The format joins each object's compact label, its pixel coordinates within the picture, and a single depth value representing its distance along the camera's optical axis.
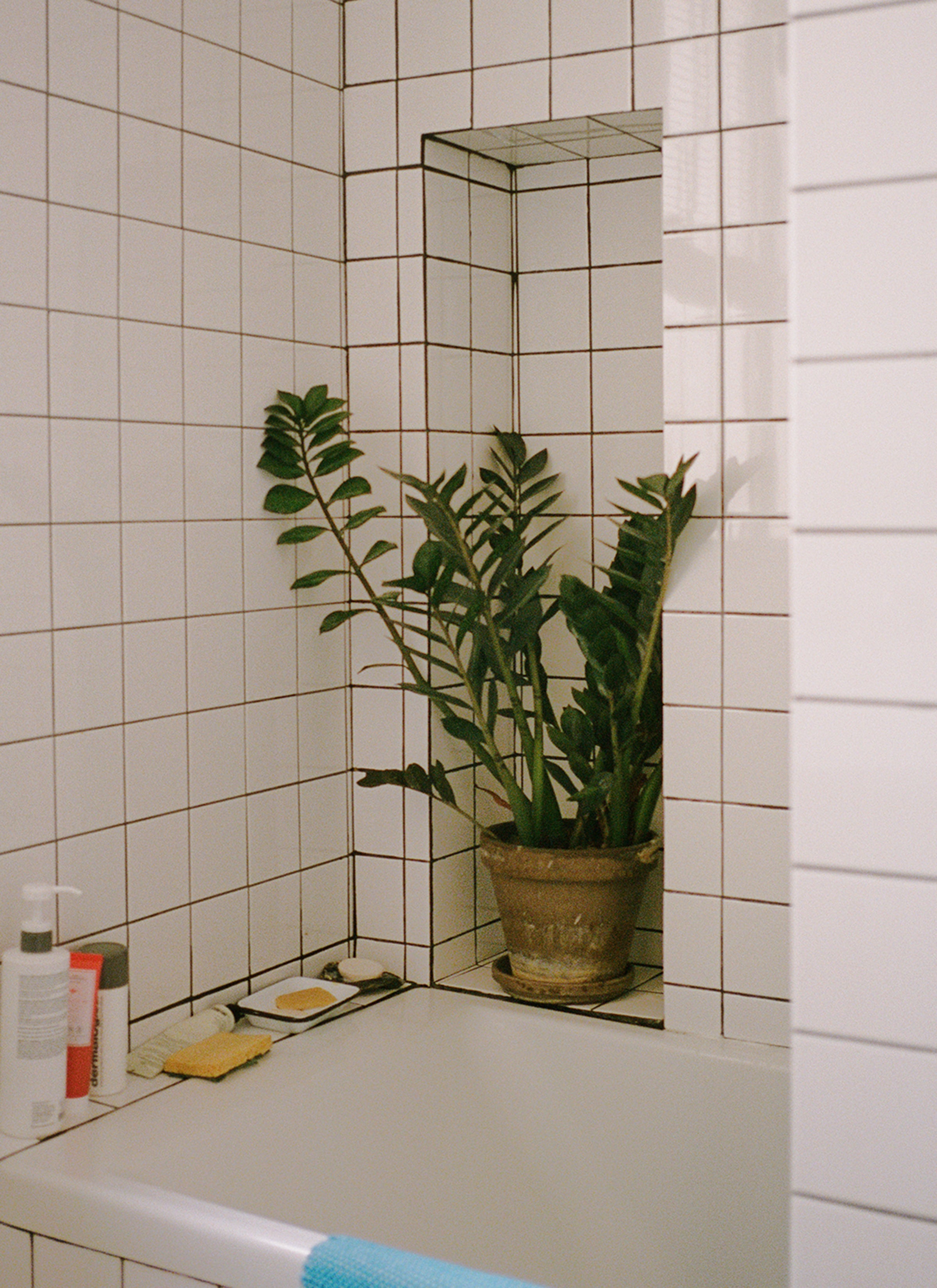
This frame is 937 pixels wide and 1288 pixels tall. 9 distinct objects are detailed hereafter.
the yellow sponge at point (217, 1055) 1.86
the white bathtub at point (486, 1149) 1.66
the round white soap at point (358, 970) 2.25
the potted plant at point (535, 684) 2.03
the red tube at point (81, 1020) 1.73
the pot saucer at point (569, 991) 2.15
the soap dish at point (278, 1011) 2.05
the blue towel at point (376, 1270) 1.28
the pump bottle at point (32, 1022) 1.63
